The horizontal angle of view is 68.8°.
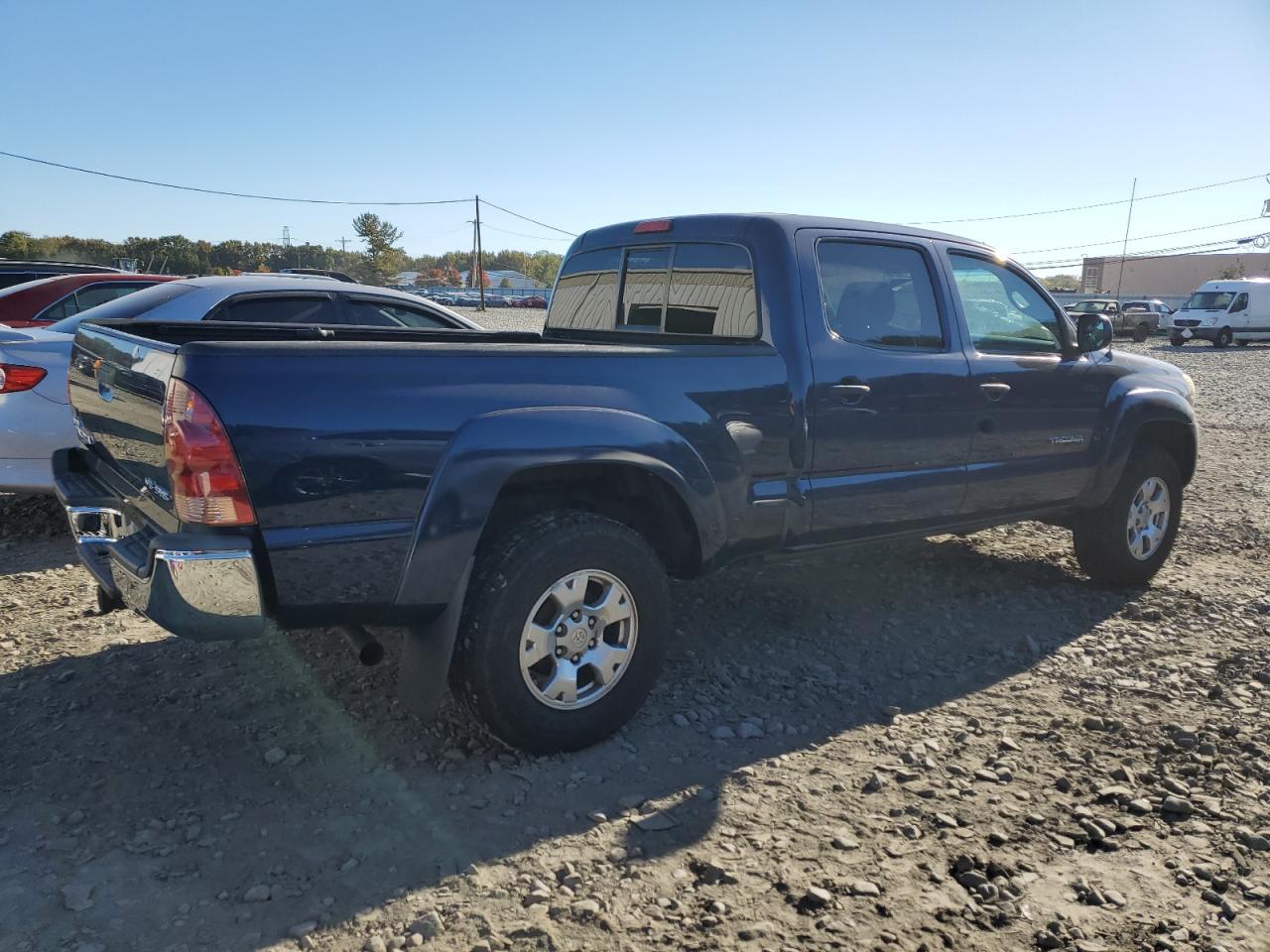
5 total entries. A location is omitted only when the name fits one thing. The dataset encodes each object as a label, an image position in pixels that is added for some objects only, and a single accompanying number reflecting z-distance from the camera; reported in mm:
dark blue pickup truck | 2674
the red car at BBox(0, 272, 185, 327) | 7500
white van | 30875
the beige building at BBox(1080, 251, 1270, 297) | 89062
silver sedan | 5211
